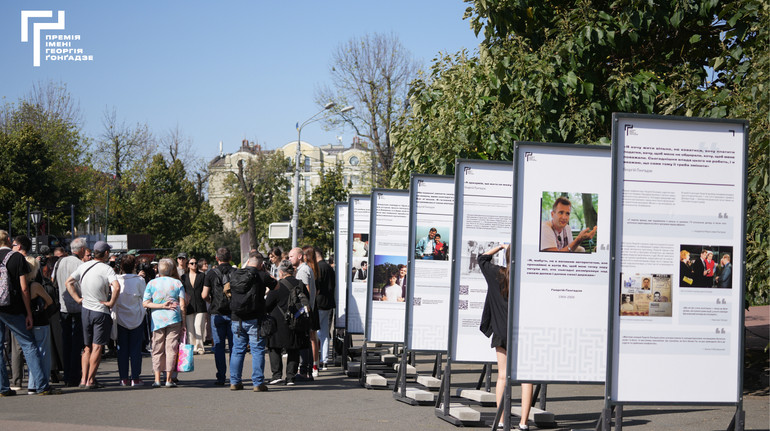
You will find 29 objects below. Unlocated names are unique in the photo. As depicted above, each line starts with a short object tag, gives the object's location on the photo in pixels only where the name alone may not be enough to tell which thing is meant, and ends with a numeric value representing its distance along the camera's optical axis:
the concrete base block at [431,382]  12.44
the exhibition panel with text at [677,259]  6.82
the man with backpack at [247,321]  12.55
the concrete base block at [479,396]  11.03
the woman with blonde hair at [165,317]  12.96
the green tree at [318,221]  60.27
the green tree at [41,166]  52.72
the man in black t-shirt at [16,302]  11.20
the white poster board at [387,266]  13.34
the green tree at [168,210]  73.69
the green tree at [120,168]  68.06
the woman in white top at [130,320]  12.73
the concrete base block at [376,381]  13.11
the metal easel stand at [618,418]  6.81
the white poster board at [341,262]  16.91
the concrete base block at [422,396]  11.38
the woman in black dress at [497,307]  8.86
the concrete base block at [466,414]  9.50
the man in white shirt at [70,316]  12.77
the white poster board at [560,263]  7.89
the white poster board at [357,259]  15.57
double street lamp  34.67
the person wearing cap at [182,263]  18.69
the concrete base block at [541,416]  9.10
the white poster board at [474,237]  9.93
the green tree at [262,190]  70.44
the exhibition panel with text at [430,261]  11.61
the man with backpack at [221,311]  13.31
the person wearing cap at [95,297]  12.33
